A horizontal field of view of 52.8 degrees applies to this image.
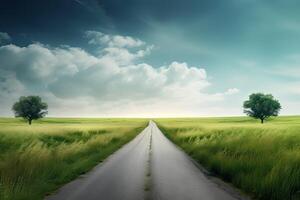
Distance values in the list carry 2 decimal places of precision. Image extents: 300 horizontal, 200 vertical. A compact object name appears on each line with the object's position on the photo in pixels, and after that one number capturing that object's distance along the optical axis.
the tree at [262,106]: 93.31
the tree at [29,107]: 100.16
